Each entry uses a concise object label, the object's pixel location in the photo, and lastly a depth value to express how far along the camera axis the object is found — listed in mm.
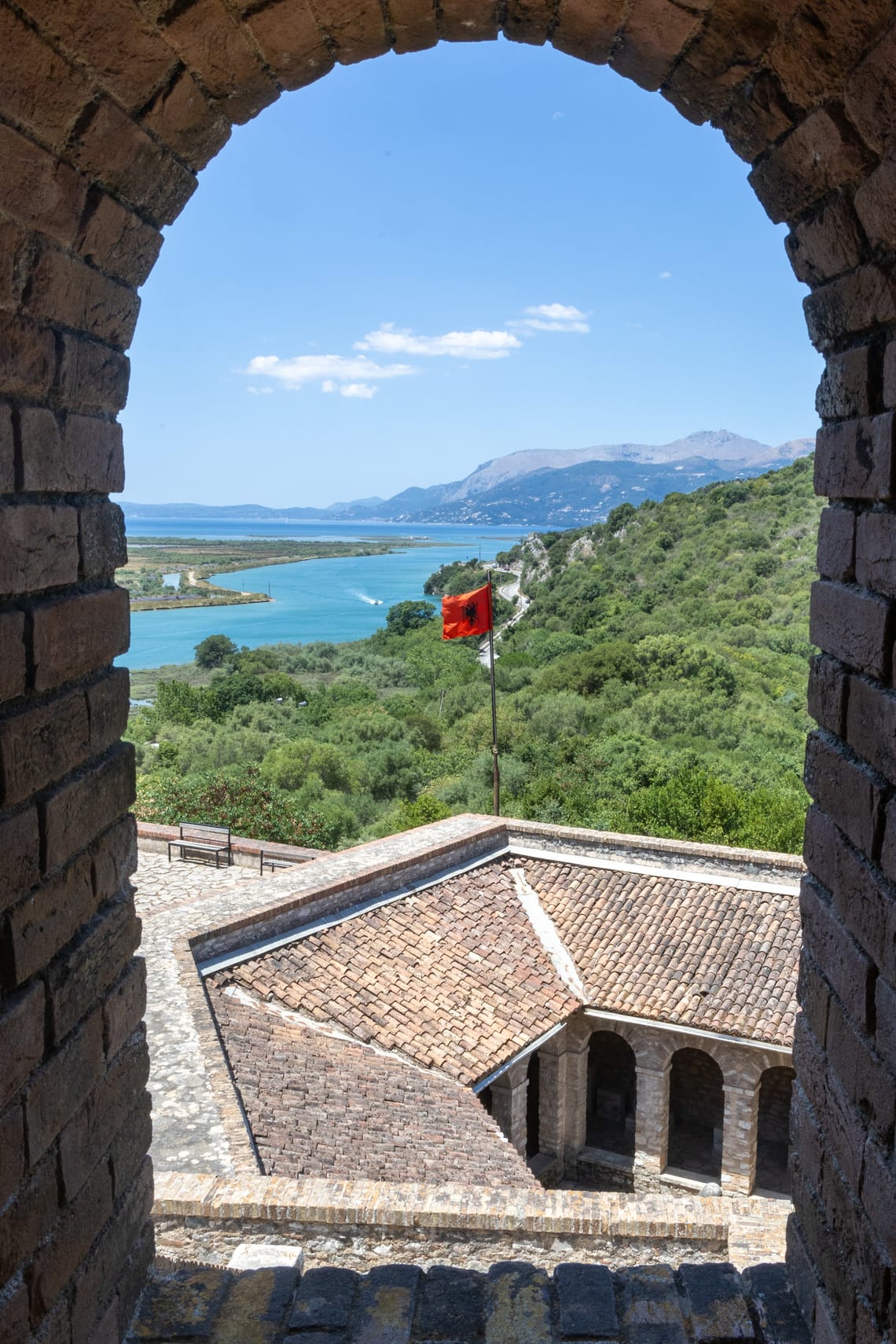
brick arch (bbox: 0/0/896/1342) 2045
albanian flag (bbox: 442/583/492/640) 15969
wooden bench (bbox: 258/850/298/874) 17172
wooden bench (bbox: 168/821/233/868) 17062
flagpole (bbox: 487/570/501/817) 16019
